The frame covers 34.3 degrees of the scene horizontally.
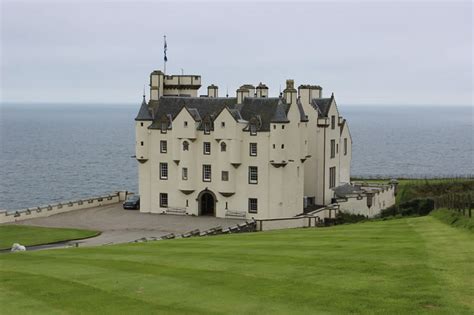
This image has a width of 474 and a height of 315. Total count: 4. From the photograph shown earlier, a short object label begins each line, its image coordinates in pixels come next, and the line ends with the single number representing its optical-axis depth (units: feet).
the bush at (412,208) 193.91
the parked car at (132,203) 207.62
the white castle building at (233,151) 189.06
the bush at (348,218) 195.65
